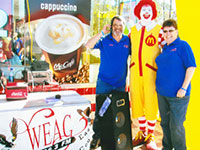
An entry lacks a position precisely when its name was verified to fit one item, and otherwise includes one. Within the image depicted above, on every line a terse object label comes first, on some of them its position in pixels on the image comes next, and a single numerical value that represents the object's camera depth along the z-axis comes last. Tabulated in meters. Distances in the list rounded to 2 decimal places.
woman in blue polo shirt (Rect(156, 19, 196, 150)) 2.08
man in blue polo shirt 2.55
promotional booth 1.66
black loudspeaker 2.15
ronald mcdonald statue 2.52
